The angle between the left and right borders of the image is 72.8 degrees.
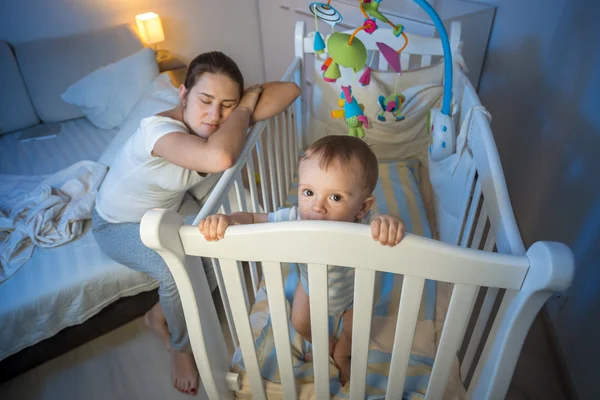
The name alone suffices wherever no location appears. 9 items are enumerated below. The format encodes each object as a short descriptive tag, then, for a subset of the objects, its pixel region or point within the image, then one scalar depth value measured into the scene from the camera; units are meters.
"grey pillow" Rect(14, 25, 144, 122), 2.30
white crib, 0.62
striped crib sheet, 0.95
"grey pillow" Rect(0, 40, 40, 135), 2.22
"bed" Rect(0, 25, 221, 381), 1.33
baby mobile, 1.04
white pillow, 2.18
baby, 0.87
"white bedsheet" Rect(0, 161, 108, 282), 1.42
